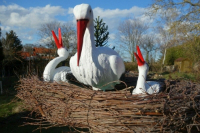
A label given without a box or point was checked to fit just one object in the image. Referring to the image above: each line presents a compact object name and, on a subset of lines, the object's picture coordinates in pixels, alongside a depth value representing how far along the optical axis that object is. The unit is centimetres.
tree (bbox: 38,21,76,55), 824
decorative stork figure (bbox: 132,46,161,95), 154
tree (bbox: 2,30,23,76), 848
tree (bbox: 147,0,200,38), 721
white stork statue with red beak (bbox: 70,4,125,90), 144
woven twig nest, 95
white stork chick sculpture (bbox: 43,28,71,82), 212
